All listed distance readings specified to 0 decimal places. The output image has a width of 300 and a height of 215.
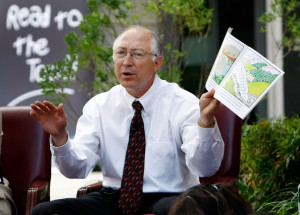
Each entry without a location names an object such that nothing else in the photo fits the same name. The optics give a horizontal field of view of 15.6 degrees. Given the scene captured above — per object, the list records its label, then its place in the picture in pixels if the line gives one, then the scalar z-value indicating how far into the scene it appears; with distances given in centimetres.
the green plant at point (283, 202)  712
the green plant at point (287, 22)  1062
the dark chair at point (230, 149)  677
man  577
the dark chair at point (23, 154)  661
